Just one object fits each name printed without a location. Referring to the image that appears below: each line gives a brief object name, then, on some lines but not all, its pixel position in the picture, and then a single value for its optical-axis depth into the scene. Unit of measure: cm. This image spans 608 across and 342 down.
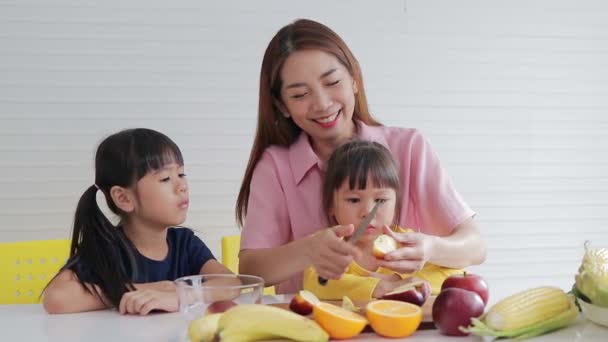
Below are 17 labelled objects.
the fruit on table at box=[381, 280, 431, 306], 113
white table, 101
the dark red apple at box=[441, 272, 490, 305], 108
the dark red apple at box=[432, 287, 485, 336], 100
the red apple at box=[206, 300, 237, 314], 105
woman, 167
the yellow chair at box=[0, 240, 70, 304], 196
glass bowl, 106
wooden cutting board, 107
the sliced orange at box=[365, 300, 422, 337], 99
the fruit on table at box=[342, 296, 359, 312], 111
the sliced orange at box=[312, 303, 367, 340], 98
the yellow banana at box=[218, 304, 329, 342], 95
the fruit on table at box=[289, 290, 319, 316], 110
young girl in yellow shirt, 148
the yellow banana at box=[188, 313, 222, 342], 96
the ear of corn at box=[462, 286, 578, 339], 96
